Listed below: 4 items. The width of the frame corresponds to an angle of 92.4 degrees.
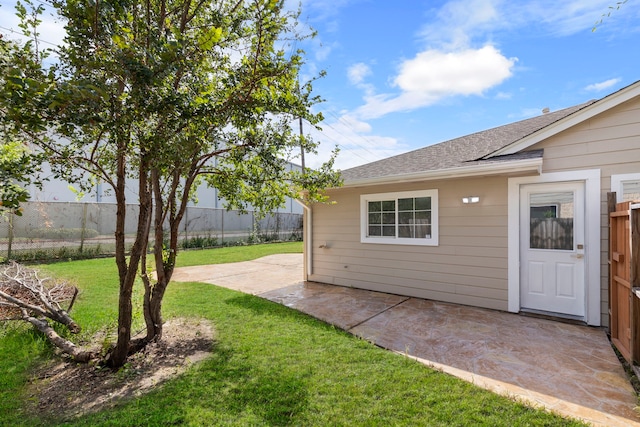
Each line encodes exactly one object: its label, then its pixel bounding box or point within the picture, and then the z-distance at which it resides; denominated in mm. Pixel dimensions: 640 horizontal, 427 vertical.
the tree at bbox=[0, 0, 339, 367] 2150
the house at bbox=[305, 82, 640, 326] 4398
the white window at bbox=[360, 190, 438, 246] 6062
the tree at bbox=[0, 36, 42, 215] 2045
